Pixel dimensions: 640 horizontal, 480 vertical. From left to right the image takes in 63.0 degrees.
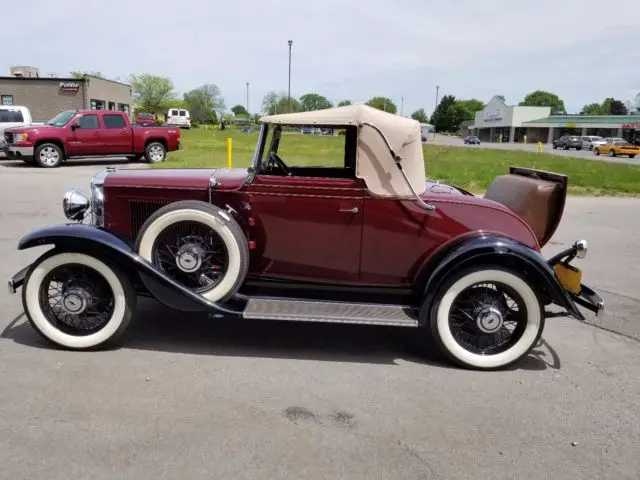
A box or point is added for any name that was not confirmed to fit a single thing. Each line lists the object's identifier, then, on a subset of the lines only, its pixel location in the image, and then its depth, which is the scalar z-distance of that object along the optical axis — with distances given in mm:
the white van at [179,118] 54188
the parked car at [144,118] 45278
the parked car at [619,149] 40681
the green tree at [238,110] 147425
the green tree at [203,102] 98681
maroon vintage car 3783
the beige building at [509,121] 85312
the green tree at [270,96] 75225
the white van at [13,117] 18734
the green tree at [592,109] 137625
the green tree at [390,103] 67531
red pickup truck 16188
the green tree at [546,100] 144750
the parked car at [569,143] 51500
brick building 34562
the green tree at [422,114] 143250
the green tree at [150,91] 86625
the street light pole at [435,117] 127250
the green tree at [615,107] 110000
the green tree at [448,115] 127125
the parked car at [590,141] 49781
